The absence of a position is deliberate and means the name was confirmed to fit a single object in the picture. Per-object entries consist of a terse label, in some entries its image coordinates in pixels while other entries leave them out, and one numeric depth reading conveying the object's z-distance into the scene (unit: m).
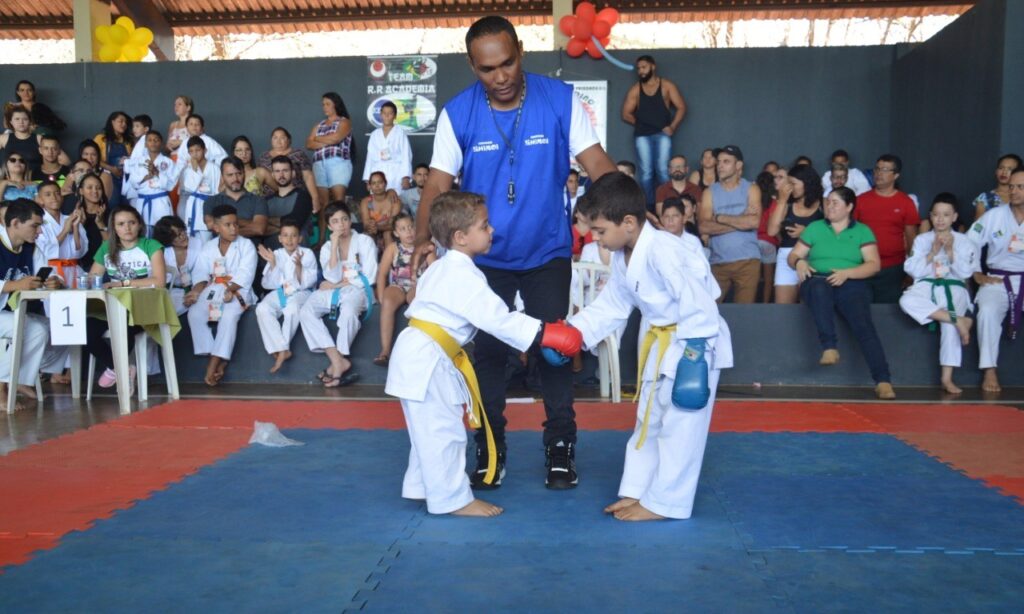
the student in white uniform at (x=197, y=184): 7.98
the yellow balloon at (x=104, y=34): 10.72
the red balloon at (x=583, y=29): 9.48
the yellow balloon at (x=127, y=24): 10.85
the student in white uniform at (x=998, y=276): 5.98
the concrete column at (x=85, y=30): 10.71
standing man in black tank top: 8.92
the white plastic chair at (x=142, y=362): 5.62
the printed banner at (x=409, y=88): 9.98
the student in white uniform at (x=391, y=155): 8.73
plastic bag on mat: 4.00
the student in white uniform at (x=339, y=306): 6.30
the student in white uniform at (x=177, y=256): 6.53
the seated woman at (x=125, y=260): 5.93
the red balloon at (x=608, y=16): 9.42
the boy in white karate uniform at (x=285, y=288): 6.38
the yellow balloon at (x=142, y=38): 10.93
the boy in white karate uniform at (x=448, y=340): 2.82
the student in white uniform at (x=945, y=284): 6.01
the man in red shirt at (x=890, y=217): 6.90
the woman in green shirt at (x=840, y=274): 5.91
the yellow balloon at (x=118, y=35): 10.77
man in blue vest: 3.21
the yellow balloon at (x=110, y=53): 10.85
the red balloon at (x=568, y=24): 9.58
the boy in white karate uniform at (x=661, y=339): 2.76
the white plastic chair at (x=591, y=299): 5.50
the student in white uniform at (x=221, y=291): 6.46
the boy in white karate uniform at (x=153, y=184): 8.18
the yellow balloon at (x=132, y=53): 10.90
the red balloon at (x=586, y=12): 9.41
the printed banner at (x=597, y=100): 9.70
